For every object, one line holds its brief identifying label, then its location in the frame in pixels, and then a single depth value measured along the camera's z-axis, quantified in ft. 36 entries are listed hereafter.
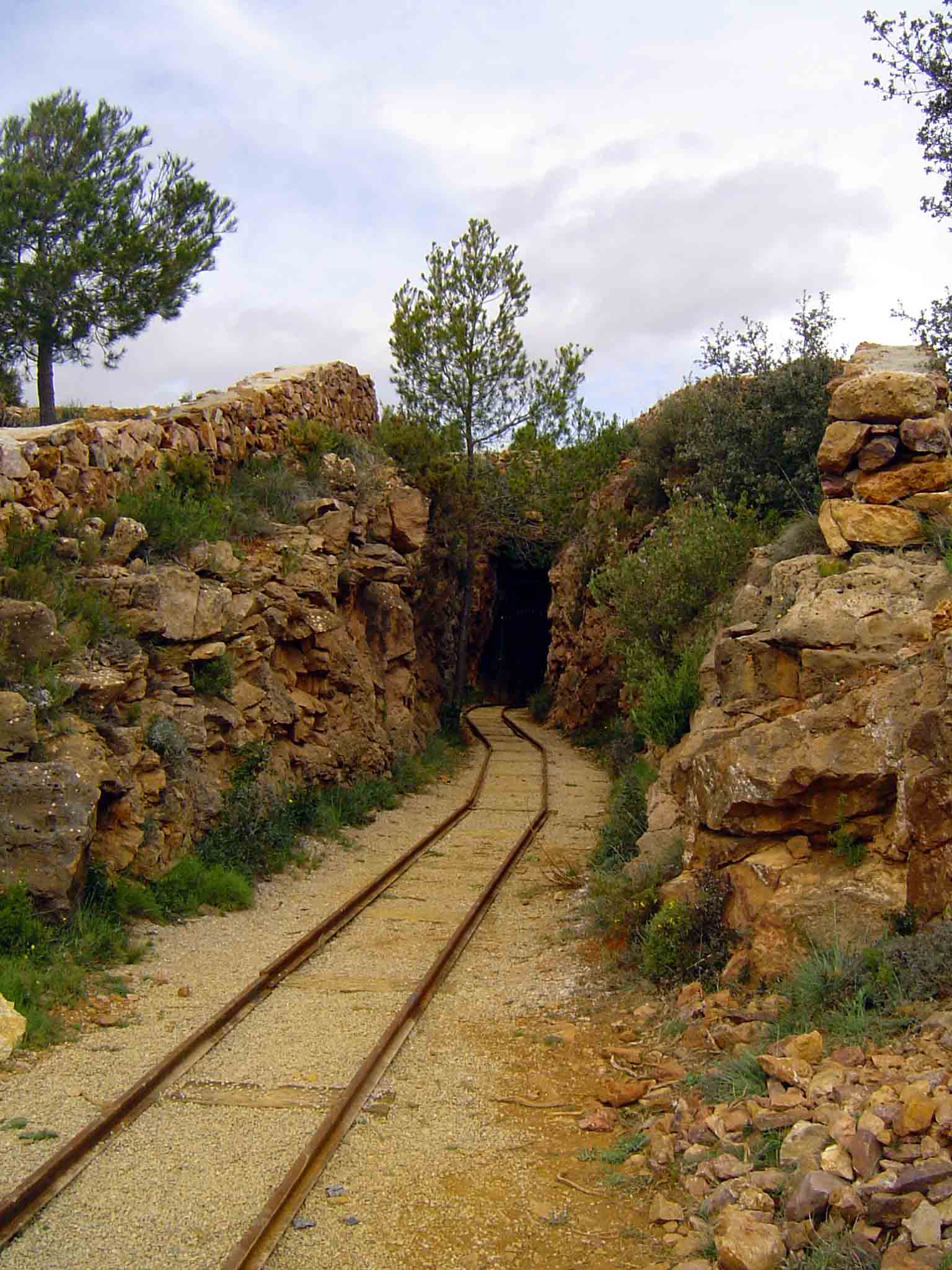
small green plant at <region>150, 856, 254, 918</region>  37.60
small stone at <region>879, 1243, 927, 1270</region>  13.94
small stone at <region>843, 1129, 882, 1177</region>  15.99
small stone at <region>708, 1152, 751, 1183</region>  17.85
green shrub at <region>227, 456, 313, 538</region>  55.57
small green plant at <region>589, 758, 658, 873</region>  41.88
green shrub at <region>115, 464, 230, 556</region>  47.01
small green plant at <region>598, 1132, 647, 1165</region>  20.44
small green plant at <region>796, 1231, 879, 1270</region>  14.44
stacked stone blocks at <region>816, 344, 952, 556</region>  35.37
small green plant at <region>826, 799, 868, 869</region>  26.32
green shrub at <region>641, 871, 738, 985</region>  27.84
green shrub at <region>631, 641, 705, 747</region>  43.42
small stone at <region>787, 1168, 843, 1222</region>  15.65
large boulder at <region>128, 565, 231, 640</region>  42.98
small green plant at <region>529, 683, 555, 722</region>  116.78
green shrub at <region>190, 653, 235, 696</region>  45.19
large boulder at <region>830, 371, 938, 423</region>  37.22
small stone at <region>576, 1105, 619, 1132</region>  22.07
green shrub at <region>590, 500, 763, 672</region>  52.08
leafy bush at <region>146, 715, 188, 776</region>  40.50
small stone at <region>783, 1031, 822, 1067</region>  20.77
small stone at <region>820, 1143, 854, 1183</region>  16.19
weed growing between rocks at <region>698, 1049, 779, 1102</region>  20.71
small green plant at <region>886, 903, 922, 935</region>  23.53
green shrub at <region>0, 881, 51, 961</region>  30.17
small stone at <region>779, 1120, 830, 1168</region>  16.92
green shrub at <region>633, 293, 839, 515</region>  57.72
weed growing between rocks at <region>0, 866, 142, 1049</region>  27.45
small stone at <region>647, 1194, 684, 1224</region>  17.83
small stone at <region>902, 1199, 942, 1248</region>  14.24
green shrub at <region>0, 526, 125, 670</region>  38.83
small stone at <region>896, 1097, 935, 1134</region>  16.46
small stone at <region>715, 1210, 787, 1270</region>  15.26
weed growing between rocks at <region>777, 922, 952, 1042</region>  20.88
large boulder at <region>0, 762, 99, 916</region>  31.89
